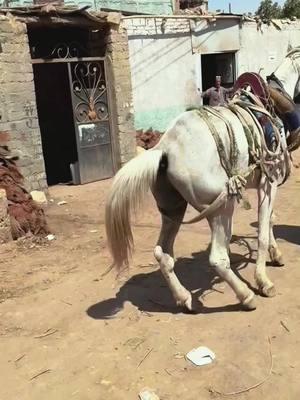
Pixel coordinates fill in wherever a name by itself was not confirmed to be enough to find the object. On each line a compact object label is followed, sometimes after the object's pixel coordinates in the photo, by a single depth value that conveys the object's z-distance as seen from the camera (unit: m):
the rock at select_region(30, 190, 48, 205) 7.27
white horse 3.14
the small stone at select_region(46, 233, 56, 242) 5.57
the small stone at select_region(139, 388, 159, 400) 2.55
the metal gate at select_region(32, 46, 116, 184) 8.39
